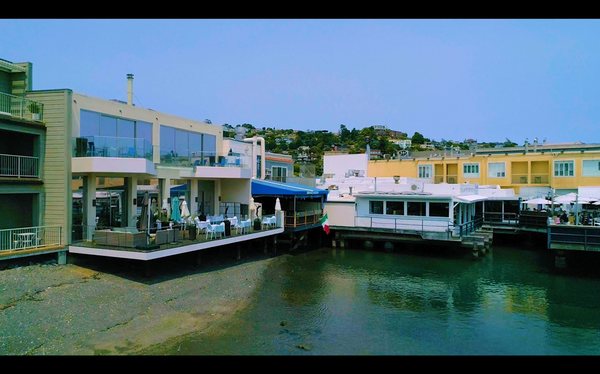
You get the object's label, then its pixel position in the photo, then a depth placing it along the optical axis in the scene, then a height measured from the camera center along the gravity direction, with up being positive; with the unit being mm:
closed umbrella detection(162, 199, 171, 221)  22850 -807
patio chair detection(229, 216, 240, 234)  24820 -1832
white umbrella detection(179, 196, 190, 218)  22000 -972
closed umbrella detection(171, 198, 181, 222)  22047 -926
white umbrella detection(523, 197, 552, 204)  35250 -540
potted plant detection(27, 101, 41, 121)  19123 +3656
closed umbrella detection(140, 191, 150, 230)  18986 -1025
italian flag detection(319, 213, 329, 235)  31672 -2239
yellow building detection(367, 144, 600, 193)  41438 +2900
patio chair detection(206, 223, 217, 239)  22250 -1988
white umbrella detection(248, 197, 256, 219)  28494 -1042
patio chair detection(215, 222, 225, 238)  22406 -1934
